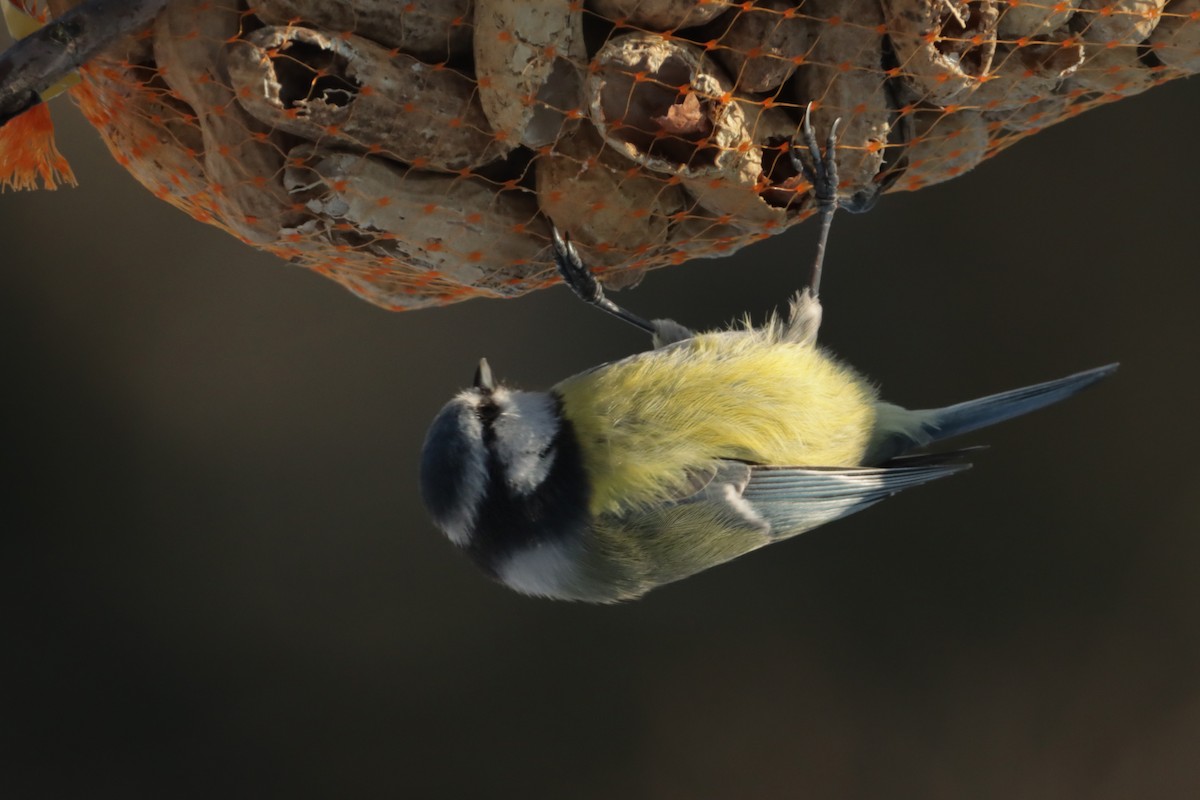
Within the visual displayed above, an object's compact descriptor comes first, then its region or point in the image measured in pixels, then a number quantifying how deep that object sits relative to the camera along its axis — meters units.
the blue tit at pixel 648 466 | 3.19
